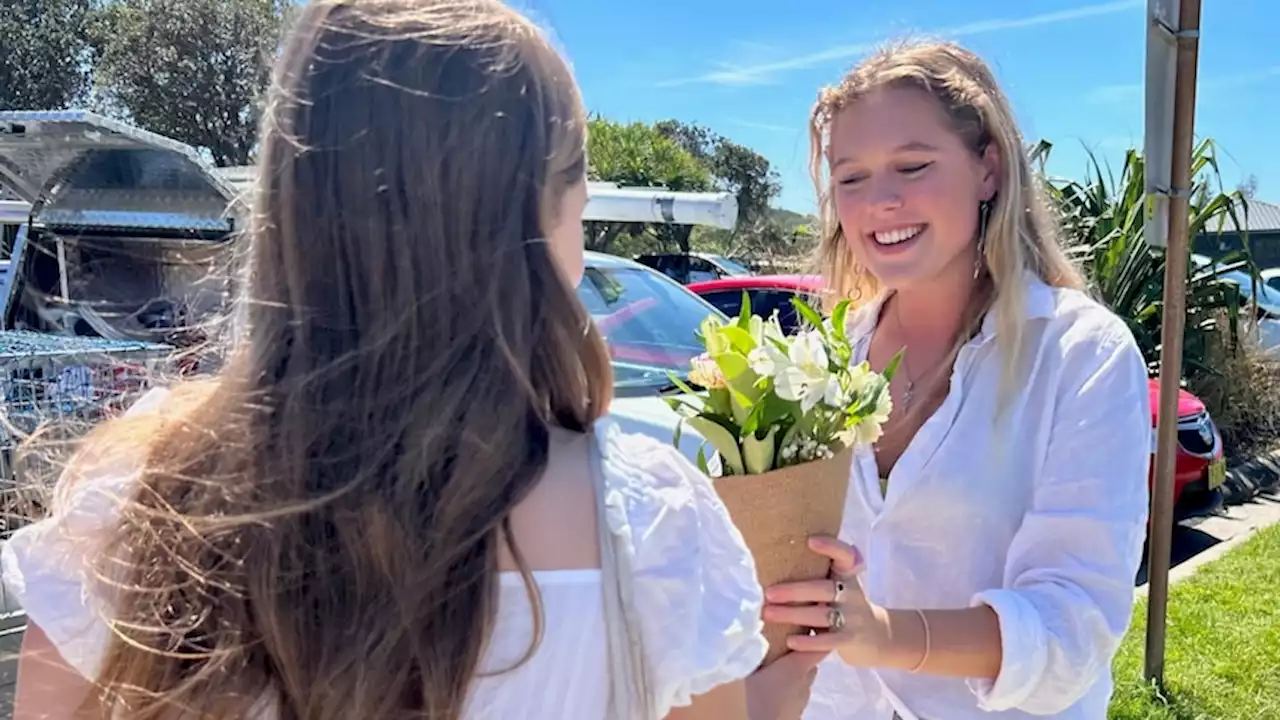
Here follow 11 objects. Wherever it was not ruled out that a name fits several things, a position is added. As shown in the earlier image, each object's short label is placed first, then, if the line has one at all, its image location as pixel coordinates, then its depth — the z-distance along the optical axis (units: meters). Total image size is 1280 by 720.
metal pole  3.62
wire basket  3.25
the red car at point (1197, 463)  5.99
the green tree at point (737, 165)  45.34
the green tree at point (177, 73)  25.08
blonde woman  1.46
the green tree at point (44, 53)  25.27
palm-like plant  7.92
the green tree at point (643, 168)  29.08
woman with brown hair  0.96
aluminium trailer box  5.49
